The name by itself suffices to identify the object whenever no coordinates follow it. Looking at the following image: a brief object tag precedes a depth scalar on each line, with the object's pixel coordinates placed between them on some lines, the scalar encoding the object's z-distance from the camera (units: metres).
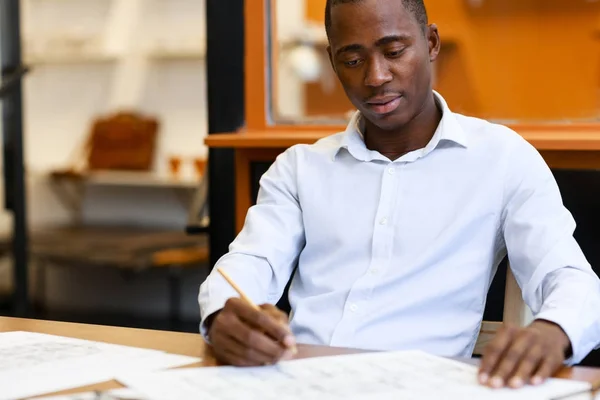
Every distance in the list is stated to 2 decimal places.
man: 1.85
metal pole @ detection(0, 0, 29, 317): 3.92
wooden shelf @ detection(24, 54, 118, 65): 5.23
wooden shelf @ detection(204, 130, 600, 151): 2.25
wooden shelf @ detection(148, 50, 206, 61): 4.98
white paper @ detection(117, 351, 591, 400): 1.42
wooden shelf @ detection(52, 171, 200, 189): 4.89
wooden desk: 1.49
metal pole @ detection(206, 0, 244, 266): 2.68
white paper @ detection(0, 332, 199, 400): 1.48
